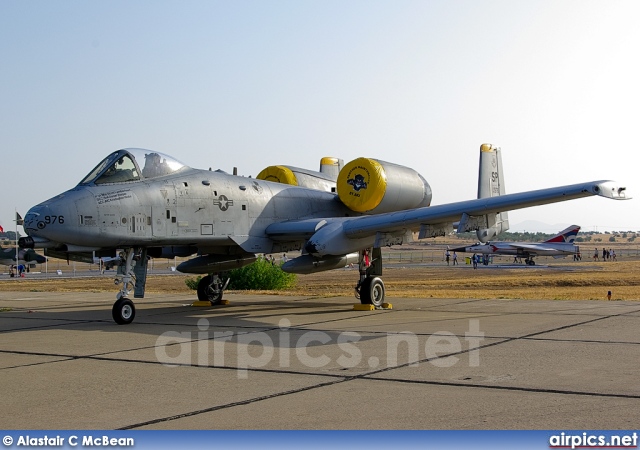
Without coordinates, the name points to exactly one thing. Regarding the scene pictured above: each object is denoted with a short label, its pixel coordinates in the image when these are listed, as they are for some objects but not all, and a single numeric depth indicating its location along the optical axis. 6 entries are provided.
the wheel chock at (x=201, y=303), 18.61
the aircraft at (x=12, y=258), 68.44
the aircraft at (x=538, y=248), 83.75
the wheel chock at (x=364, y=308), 16.56
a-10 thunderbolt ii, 13.49
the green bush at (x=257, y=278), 29.97
